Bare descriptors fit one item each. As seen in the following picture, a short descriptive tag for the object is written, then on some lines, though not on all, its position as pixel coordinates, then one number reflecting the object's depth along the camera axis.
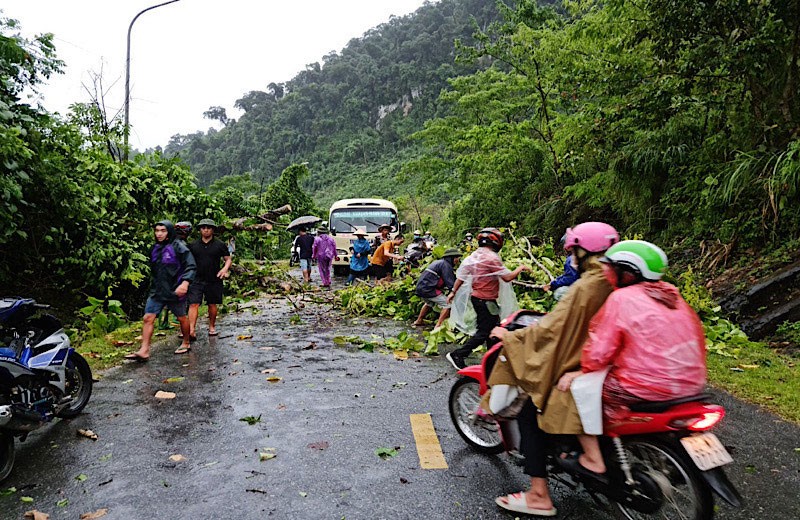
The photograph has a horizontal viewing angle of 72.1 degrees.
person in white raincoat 6.27
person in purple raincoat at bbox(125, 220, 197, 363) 7.11
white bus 19.64
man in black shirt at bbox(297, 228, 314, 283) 16.20
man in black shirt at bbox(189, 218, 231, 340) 8.07
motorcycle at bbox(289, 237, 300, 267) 23.52
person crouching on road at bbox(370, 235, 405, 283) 13.05
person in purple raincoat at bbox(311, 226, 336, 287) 15.41
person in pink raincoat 2.69
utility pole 12.91
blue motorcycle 3.88
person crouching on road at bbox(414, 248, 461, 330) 8.52
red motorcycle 2.61
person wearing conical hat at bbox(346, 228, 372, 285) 13.88
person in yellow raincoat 2.99
